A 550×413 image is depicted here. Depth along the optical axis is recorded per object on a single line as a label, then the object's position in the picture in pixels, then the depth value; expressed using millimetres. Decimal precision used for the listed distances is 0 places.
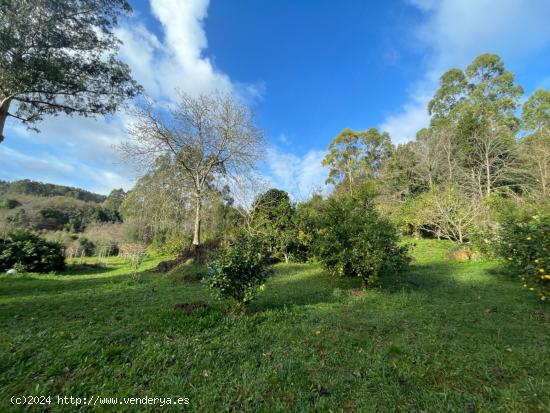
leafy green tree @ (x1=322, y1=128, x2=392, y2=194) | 27328
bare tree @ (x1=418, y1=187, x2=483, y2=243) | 11523
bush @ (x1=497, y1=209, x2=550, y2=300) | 4042
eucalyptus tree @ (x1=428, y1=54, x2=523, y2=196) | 16156
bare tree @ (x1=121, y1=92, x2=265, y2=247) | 10461
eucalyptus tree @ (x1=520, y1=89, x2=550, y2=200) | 12180
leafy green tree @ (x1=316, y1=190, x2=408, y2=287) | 5688
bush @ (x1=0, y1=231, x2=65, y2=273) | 9336
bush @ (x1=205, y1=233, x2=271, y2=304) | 4121
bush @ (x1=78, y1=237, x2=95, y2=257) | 18244
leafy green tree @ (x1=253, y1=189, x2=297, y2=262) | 10672
